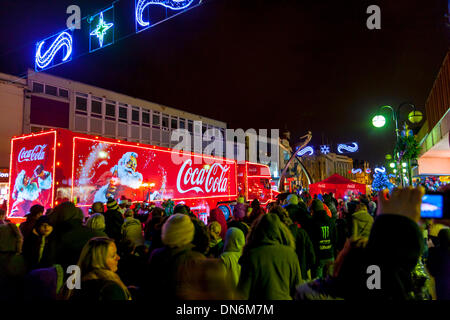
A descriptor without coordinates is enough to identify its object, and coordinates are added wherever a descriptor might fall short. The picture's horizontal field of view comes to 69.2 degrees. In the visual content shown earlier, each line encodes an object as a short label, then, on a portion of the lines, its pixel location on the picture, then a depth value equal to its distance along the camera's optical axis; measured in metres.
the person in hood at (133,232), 6.08
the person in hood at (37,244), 4.84
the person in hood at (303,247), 5.50
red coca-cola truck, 10.60
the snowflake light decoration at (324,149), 34.60
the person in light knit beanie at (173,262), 2.73
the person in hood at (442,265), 4.21
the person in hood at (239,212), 8.63
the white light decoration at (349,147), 25.36
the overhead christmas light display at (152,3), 7.13
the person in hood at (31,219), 6.51
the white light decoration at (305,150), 31.90
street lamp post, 12.40
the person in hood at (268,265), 3.36
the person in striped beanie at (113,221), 7.41
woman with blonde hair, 2.64
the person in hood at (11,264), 3.52
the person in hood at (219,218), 7.66
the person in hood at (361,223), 6.28
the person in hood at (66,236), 4.25
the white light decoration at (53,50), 9.32
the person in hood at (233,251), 4.31
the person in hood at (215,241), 5.63
